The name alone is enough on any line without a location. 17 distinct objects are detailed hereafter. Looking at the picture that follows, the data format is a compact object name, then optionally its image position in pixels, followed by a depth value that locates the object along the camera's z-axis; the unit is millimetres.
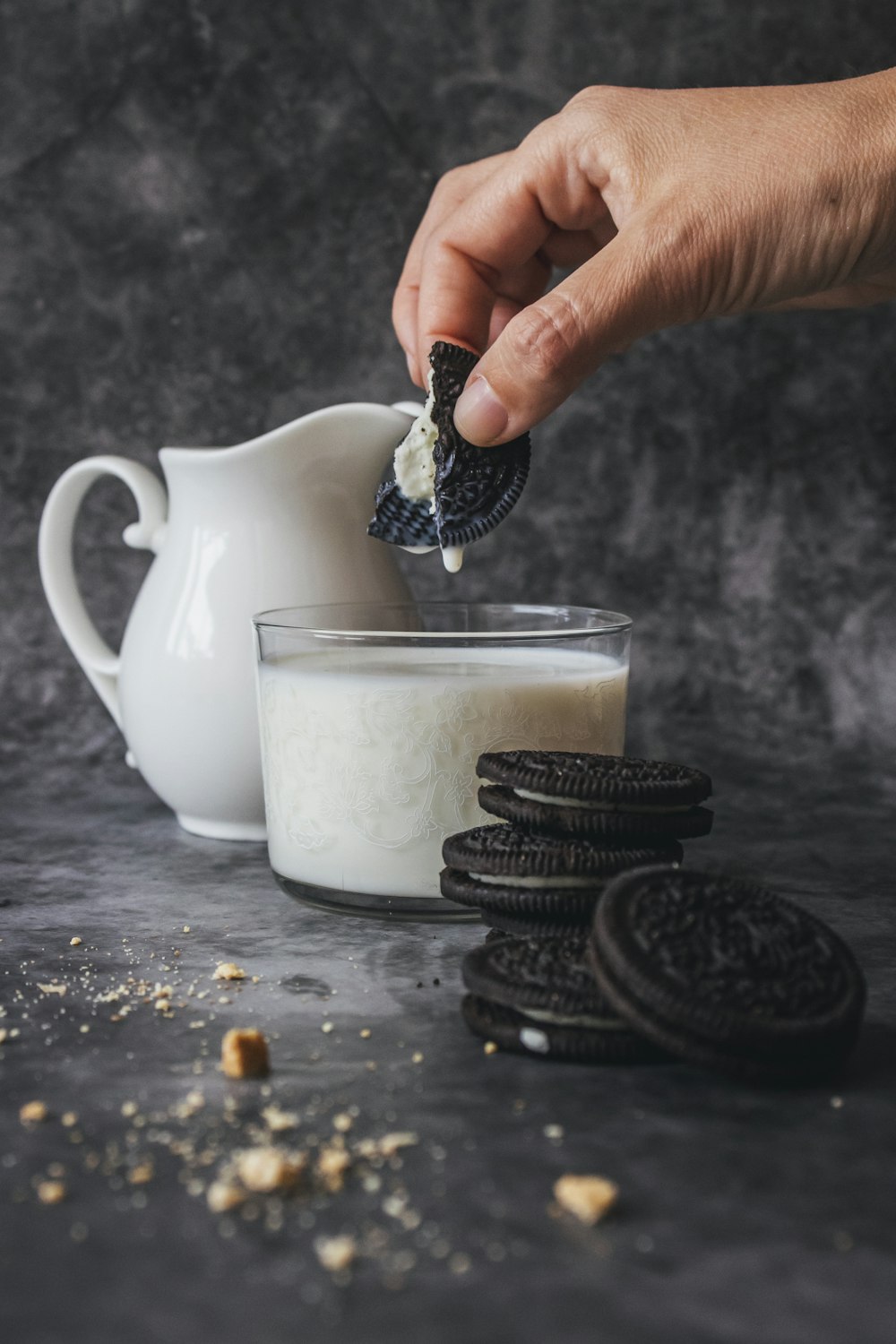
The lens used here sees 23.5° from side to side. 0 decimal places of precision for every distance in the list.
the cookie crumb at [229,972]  425
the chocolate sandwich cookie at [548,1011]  378
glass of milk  451
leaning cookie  364
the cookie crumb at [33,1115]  363
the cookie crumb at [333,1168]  343
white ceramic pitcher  513
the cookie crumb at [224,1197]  337
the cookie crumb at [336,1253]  325
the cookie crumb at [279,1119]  358
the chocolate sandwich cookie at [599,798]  410
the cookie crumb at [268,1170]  341
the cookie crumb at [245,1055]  376
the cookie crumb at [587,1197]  335
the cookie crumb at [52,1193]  340
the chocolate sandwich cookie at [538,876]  404
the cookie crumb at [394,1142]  352
